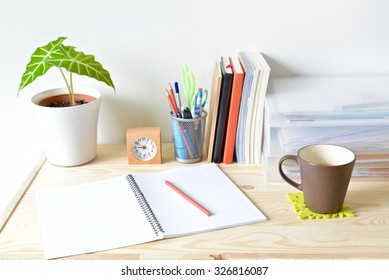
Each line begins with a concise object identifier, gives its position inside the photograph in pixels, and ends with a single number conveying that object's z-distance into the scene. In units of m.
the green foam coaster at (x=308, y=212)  0.99
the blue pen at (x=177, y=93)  1.16
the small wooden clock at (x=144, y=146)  1.19
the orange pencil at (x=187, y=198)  1.00
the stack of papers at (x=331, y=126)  1.08
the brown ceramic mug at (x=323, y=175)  0.96
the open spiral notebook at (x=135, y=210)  0.93
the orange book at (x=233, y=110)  1.12
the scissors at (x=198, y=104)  1.17
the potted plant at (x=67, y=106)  1.11
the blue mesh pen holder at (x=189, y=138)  1.18
